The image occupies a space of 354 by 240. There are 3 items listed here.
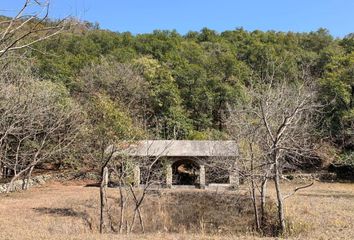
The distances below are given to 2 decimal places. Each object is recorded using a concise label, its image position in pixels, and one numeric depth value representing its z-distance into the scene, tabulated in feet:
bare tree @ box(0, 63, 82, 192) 51.53
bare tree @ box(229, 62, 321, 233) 36.55
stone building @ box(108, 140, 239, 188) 69.87
